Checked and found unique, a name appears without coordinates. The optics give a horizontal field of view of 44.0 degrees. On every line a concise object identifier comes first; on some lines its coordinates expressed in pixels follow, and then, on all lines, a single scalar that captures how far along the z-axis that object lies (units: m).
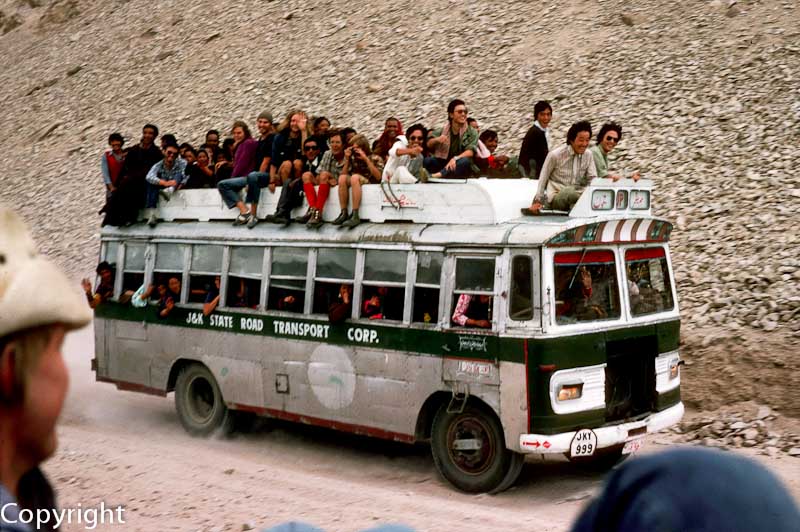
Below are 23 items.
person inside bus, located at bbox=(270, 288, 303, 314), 11.81
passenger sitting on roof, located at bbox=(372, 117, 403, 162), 12.78
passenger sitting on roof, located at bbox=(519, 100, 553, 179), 12.56
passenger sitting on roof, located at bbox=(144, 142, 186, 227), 13.98
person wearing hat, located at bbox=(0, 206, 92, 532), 1.87
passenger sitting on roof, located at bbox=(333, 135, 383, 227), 11.37
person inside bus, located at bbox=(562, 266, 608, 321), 9.80
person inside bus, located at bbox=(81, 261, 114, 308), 14.40
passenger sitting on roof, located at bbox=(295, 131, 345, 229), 11.72
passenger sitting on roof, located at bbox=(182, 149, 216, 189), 14.30
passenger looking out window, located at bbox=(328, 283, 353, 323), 11.11
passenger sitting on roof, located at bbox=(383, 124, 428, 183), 11.13
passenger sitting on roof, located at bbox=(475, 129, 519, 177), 12.18
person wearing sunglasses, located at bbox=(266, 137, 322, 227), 12.11
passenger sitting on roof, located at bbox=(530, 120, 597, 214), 10.53
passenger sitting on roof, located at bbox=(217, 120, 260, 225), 12.77
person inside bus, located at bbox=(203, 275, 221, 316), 12.74
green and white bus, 9.58
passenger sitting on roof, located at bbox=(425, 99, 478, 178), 11.93
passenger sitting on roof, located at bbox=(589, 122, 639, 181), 11.27
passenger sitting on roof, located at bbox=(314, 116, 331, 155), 12.93
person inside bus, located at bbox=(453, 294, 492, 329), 9.89
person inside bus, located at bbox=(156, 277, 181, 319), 13.33
